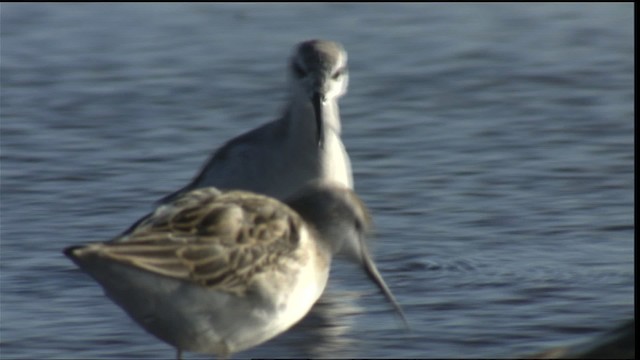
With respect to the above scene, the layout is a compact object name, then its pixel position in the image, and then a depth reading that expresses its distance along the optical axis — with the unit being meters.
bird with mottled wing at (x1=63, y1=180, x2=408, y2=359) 13.92
